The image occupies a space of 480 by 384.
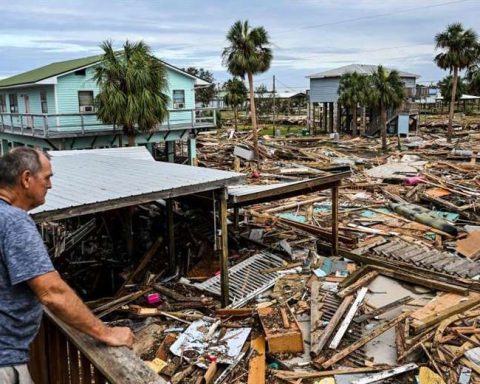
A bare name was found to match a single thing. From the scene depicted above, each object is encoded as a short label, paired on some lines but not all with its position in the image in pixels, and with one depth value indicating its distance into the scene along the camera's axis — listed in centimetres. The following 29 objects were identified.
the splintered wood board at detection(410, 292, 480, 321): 837
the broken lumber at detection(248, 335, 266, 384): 701
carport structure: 220
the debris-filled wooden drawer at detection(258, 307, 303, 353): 756
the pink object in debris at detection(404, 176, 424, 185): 2149
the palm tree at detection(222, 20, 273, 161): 2806
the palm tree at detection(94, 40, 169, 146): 2025
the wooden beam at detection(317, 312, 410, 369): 725
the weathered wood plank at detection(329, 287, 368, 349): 764
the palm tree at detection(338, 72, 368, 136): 3841
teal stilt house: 2266
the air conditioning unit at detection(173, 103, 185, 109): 2795
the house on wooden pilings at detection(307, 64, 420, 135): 4238
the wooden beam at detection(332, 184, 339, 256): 1230
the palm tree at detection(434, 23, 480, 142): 3569
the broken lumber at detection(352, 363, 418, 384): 678
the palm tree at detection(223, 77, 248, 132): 4747
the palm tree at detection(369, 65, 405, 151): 3309
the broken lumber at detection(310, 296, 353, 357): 748
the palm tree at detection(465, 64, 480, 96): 5284
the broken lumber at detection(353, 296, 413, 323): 845
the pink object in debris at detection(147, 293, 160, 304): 966
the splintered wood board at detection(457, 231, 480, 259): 1255
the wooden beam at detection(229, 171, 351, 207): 993
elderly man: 201
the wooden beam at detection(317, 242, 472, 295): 962
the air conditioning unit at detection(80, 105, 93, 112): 2464
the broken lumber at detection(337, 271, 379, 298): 938
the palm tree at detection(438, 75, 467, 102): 5435
